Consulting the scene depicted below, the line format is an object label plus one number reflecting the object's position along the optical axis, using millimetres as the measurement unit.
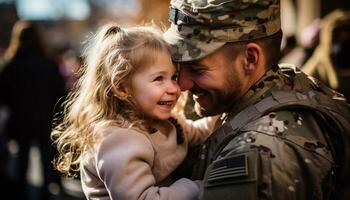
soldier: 1831
